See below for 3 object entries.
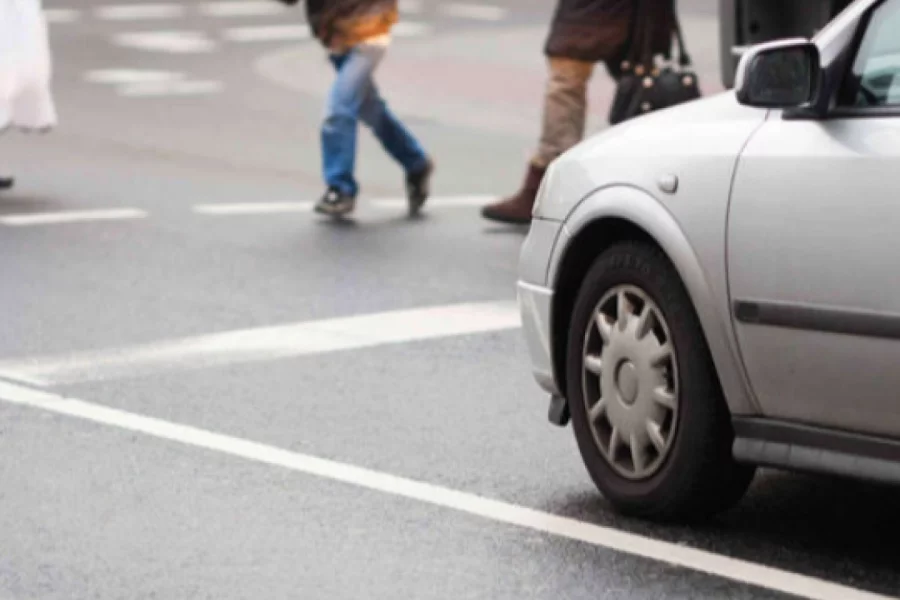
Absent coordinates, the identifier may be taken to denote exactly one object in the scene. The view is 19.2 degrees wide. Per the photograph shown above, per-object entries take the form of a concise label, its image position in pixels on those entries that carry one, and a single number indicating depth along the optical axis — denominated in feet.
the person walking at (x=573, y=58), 42.37
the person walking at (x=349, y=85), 44.43
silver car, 19.77
